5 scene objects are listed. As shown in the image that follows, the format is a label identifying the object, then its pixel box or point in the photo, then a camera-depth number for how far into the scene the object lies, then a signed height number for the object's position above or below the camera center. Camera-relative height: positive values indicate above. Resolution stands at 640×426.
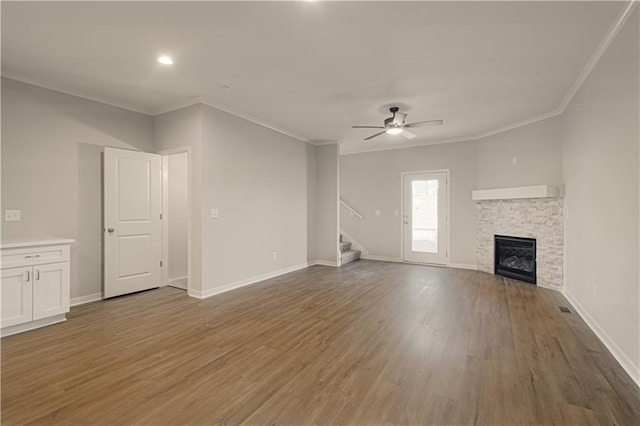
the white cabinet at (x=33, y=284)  2.96 -0.74
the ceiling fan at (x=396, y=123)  4.61 +1.38
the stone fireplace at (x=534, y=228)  4.76 -0.28
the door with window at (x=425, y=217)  6.77 -0.12
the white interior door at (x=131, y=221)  4.23 -0.14
